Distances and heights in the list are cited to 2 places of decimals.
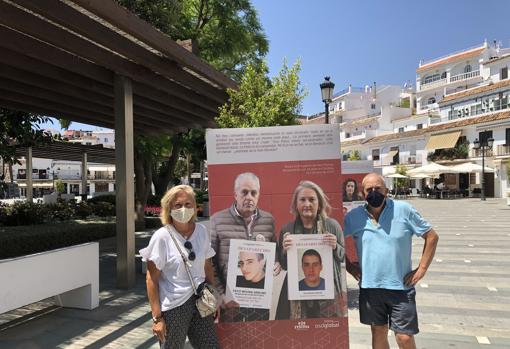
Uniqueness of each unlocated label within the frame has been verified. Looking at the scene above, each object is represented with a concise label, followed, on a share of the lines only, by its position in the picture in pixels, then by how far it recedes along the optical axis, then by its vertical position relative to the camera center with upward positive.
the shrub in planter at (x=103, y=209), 19.44 -1.31
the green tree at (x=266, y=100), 6.44 +1.08
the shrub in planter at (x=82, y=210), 18.19 -1.23
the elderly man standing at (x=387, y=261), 3.33 -0.64
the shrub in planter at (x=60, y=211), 16.45 -1.16
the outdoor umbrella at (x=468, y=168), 36.09 +0.38
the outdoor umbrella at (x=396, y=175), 39.42 -0.09
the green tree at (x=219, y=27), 17.56 +5.85
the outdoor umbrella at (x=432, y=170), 36.38 +0.26
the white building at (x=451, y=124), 39.47 +5.40
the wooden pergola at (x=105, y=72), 5.38 +1.73
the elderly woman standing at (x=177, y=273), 3.09 -0.65
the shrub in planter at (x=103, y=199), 22.81 -1.03
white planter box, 4.81 -1.14
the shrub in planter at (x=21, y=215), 14.30 -1.08
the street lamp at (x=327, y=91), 11.95 +2.19
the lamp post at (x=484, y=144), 32.82 +2.24
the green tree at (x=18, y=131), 11.36 +1.26
